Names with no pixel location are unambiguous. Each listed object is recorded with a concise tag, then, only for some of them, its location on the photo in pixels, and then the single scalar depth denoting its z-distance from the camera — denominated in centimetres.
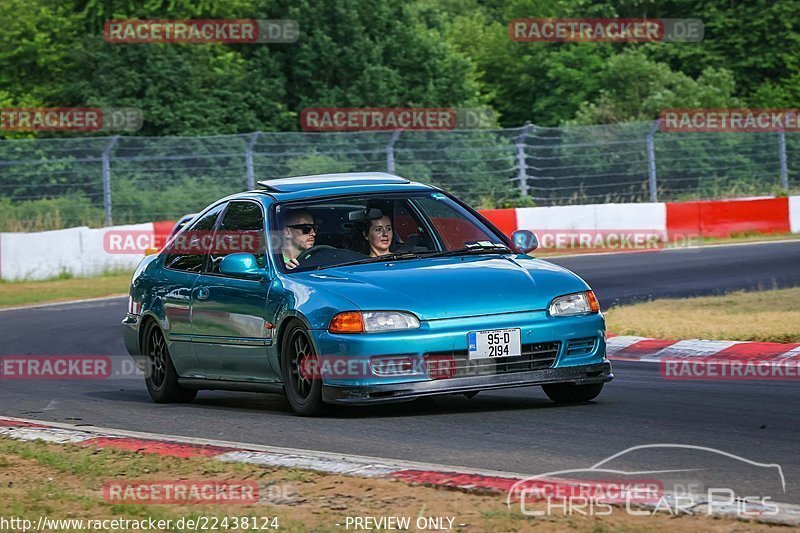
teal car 1692
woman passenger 1952
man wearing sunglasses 1930
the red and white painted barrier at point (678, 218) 5609
